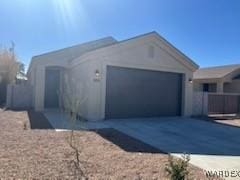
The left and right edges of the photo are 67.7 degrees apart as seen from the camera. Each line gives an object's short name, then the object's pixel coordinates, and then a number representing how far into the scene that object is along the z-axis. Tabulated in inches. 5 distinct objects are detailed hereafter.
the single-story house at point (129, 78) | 341.0
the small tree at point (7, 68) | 623.5
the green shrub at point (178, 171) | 106.9
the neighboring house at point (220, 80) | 715.7
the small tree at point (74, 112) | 148.6
